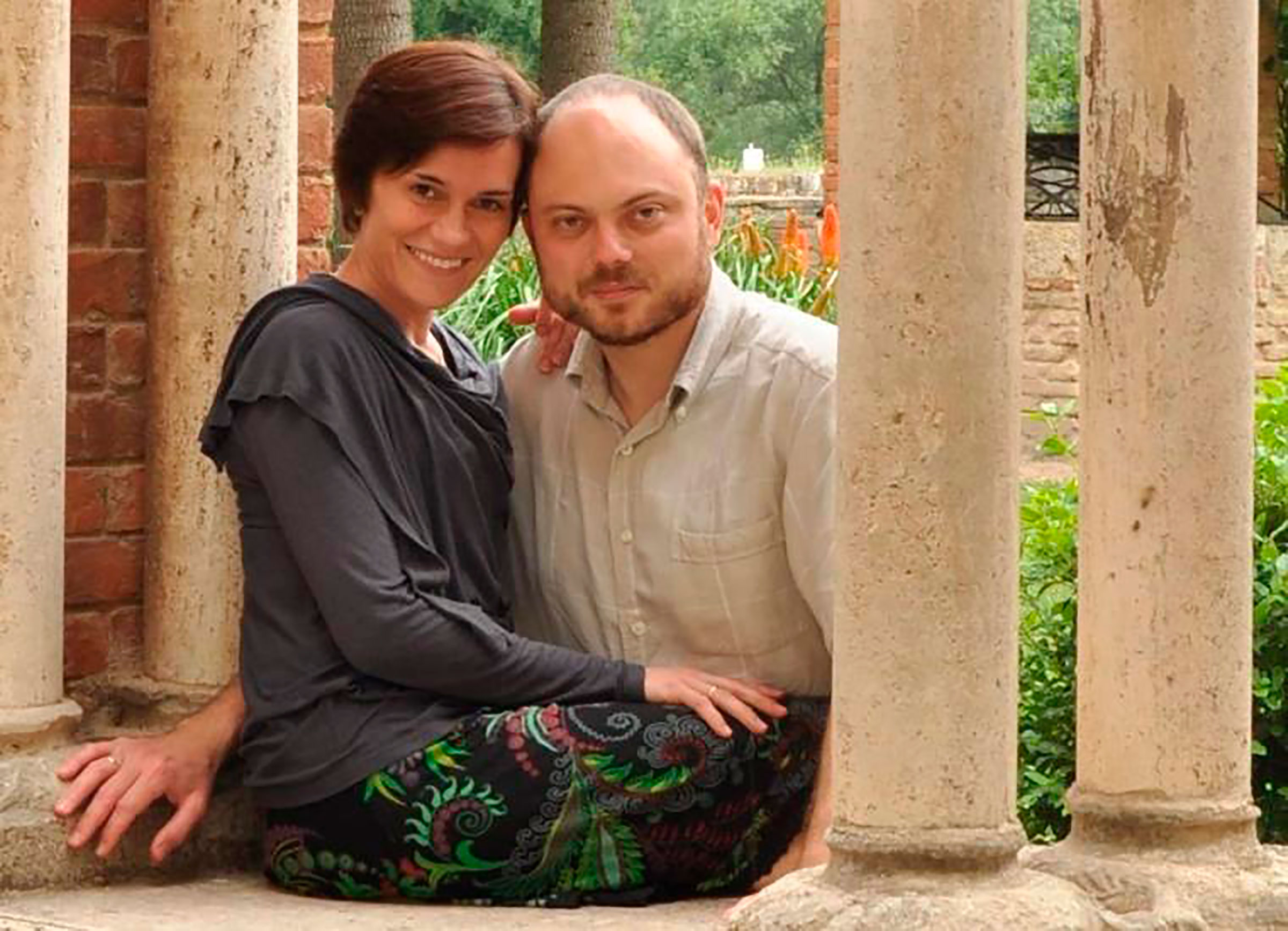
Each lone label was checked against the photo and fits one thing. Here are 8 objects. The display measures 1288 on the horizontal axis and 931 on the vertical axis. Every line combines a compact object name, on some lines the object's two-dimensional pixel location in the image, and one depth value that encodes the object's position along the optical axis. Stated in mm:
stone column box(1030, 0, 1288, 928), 5321
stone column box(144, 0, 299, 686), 6476
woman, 5769
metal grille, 20345
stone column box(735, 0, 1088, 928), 4951
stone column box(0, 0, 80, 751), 6089
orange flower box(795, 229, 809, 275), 12718
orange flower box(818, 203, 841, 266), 12688
